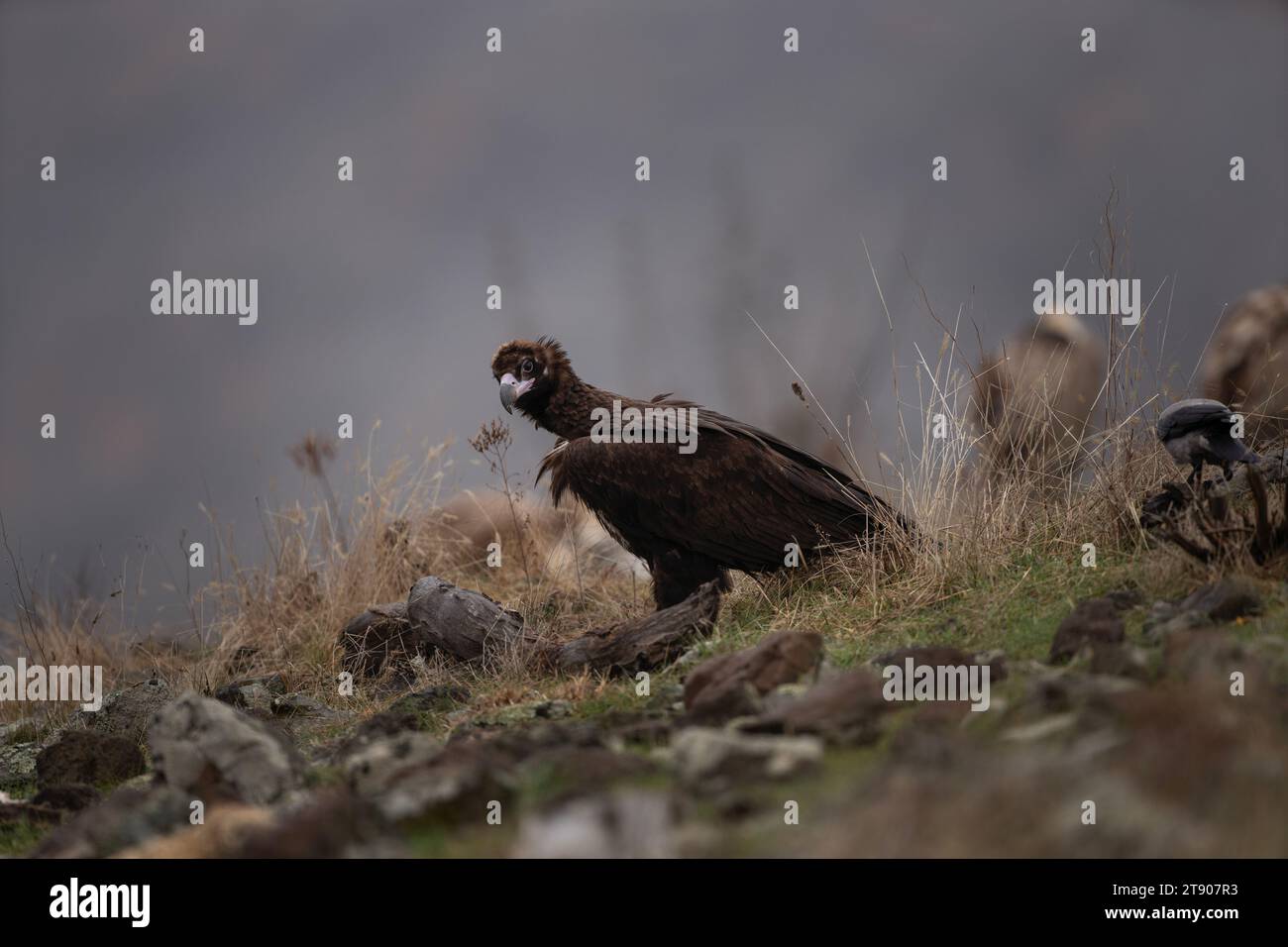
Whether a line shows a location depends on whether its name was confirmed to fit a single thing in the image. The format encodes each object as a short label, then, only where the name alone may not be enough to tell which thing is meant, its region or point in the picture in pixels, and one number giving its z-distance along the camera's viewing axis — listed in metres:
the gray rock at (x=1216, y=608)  5.21
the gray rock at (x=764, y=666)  5.34
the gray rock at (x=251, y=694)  7.77
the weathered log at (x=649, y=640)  6.91
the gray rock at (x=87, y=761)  6.43
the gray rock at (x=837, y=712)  4.21
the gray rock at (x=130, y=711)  7.59
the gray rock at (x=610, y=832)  3.04
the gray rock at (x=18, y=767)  6.92
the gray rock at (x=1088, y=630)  5.16
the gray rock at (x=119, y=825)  4.23
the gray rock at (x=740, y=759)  3.60
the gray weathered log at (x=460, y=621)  7.88
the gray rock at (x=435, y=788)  3.76
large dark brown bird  7.55
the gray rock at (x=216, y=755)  4.79
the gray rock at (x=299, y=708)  7.76
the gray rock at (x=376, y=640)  8.50
